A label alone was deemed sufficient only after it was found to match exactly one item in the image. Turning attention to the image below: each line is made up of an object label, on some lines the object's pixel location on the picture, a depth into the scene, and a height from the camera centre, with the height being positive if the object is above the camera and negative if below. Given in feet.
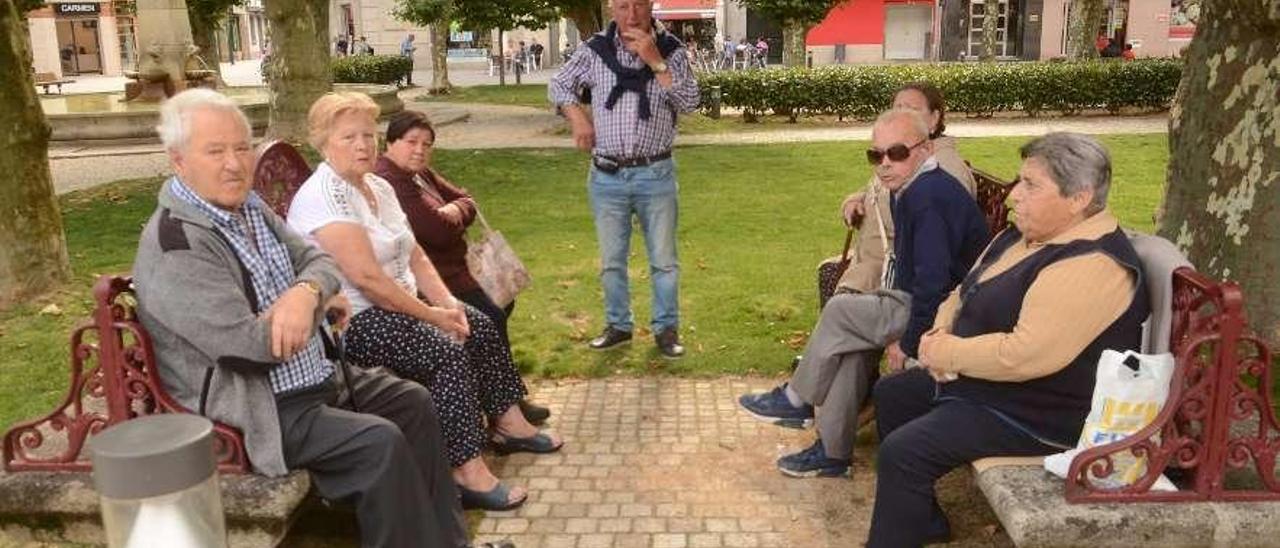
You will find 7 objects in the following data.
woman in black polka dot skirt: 12.44 -2.77
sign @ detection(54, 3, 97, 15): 157.79 +8.09
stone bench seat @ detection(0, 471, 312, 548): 10.14 -4.37
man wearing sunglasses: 12.96 -3.03
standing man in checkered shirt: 18.44 -1.28
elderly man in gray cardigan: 9.70 -2.47
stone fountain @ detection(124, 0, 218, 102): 63.87 +0.62
